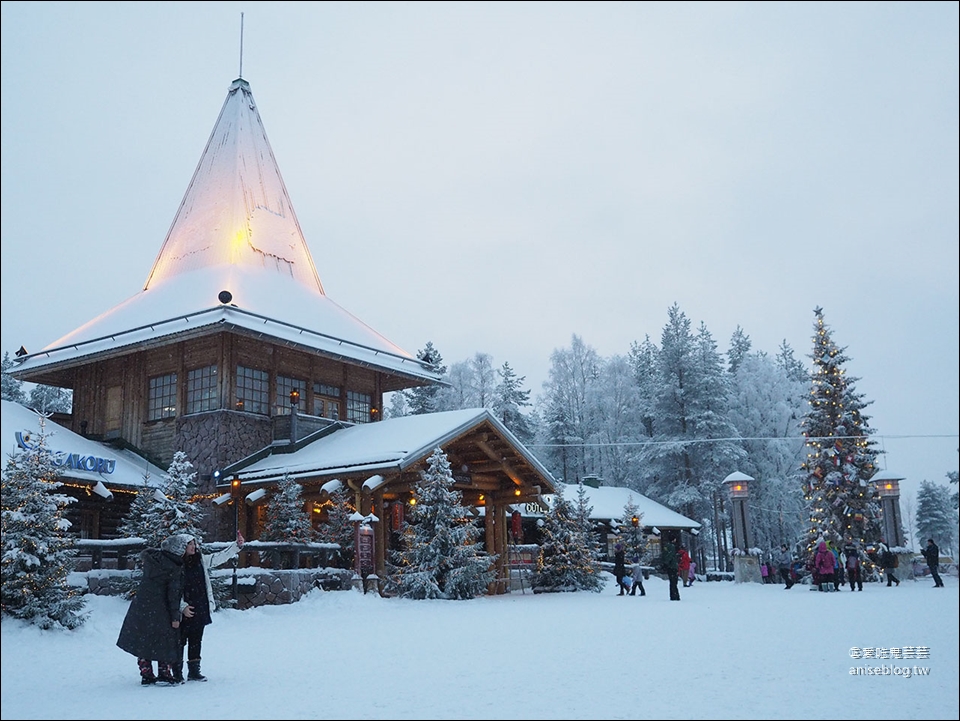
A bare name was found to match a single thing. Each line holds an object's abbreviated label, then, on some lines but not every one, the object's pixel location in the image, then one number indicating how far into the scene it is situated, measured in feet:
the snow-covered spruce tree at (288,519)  65.72
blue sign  69.84
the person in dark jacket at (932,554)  77.04
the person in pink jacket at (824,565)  76.02
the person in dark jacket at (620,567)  76.84
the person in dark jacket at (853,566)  76.95
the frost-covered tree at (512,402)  173.47
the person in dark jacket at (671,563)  64.54
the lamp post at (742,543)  104.12
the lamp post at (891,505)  99.60
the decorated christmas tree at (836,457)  108.68
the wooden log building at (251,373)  76.02
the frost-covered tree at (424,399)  182.70
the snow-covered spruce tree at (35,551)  39.68
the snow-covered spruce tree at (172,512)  51.55
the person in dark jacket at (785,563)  91.70
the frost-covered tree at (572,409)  176.24
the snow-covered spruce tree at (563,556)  78.64
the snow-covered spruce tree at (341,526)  69.26
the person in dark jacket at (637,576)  74.43
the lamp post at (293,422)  80.94
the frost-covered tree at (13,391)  182.29
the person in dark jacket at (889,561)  83.51
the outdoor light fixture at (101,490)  70.59
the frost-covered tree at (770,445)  155.22
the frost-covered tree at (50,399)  184.01
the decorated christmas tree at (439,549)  63.16
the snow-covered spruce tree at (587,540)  79.61
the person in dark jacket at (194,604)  27.76
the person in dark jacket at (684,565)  88.02
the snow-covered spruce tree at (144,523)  51.49
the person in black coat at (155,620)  26.40
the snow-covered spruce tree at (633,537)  112.57
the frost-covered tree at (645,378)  174.91
